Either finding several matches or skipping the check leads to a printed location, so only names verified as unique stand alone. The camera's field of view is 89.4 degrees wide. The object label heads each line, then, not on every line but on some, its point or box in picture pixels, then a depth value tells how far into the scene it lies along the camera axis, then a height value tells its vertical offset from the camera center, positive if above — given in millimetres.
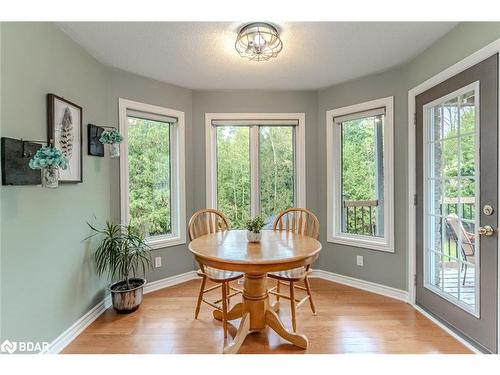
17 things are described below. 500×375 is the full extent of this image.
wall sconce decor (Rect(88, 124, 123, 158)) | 2182 +413
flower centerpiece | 1922 -331
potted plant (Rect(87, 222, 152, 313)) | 2197 -629
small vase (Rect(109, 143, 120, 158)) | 2240 +327
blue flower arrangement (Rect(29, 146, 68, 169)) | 1379 +155
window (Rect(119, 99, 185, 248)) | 2607 +169
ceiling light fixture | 1776 +1084
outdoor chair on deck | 1778 -397
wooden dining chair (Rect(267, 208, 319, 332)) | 1920 -688
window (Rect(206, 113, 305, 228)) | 3168 +210
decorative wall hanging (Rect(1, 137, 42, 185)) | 1388 +146
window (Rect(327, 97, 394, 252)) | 2621 +115
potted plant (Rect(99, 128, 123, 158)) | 2195 +410
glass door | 1596 -133
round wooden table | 1499 -452
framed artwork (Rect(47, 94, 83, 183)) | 1733 +417
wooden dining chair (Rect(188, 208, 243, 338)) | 1843 -669
